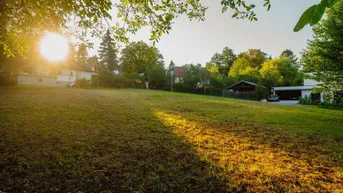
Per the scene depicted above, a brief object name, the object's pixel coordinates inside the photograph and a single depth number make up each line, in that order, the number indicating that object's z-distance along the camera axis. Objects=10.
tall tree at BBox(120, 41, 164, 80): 52.42
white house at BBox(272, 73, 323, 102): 37.80
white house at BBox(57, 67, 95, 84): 40.16
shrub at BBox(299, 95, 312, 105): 28.55
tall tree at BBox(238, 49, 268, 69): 70.62
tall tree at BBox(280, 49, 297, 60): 85.19
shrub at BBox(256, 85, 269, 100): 38.91
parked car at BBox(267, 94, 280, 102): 37.17
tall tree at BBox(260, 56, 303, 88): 50.44
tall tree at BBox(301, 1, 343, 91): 10.44
